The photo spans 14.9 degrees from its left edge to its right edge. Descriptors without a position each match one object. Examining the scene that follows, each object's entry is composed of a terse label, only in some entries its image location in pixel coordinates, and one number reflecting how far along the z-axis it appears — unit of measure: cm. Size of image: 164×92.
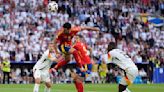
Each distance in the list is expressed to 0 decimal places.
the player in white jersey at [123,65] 2044
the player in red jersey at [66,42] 2140
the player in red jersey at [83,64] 2088
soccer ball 2454
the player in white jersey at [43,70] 2303
